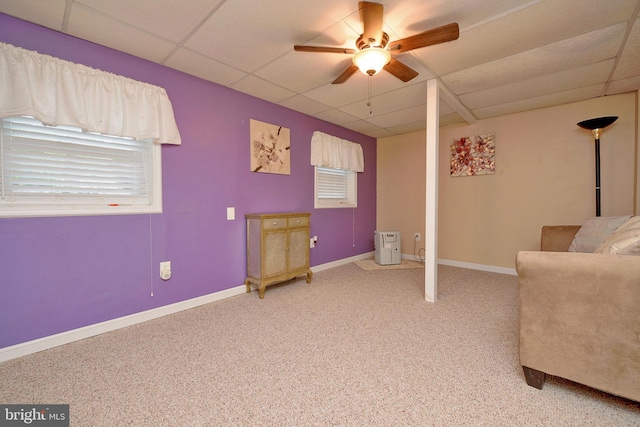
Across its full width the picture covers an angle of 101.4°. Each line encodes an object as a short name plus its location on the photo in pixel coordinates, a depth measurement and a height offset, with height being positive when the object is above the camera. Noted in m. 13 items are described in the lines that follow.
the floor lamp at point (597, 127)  2.78 +0.90
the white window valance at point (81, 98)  1.74 +0.87
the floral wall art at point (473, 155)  3.93 +0.84
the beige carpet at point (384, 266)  4.18 -0.91
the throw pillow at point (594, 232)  2.20 -0.21
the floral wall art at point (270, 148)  3.20 +0.81
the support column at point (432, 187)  2.71 +0.23
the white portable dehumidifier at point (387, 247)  4.34 -0.62
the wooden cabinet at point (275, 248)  2.93 -0.43
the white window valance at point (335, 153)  3.93 +0.94
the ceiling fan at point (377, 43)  1.59 +1.14
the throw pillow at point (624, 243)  1.32 -0.19
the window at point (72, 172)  1.81 +0.33
